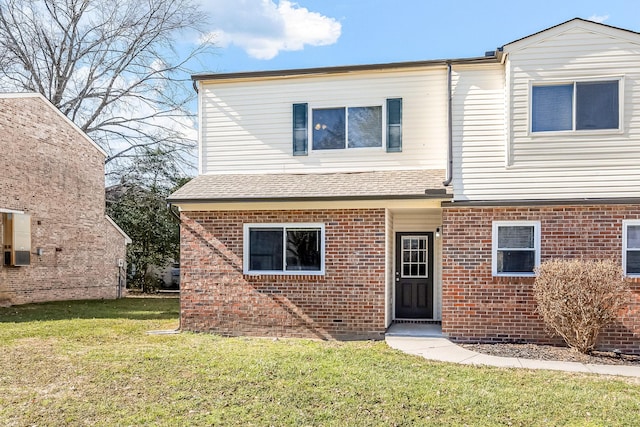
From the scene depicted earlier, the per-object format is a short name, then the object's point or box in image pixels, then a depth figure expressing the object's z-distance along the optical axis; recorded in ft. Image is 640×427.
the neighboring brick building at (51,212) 48.65
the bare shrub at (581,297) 25.34
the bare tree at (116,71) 75.00
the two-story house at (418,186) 29.19
